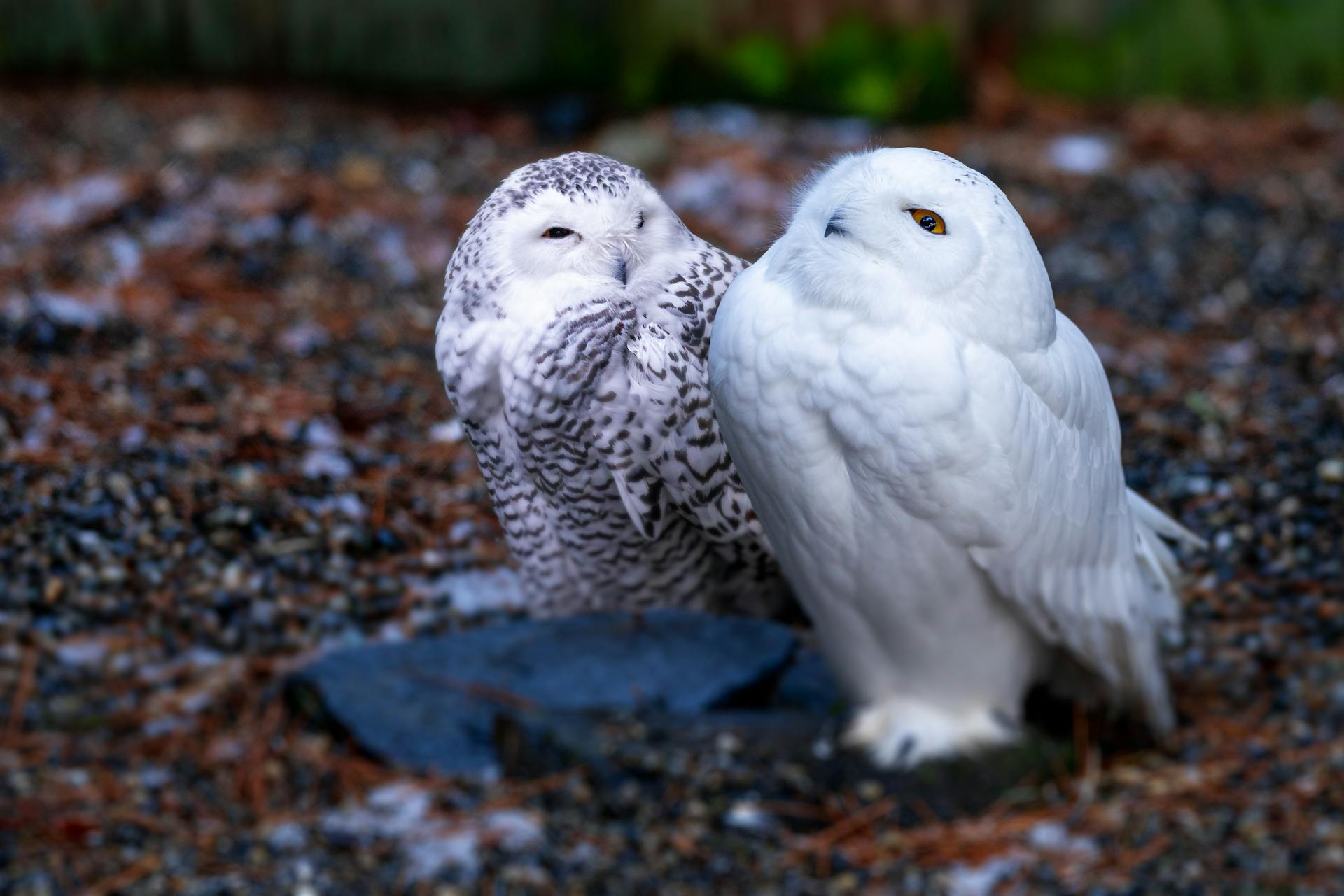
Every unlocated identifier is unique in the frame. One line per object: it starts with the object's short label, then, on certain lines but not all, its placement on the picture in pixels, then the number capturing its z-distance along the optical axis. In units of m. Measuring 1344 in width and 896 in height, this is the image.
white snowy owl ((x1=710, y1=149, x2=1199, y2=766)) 4.84
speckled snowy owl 5.79
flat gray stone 5.94
